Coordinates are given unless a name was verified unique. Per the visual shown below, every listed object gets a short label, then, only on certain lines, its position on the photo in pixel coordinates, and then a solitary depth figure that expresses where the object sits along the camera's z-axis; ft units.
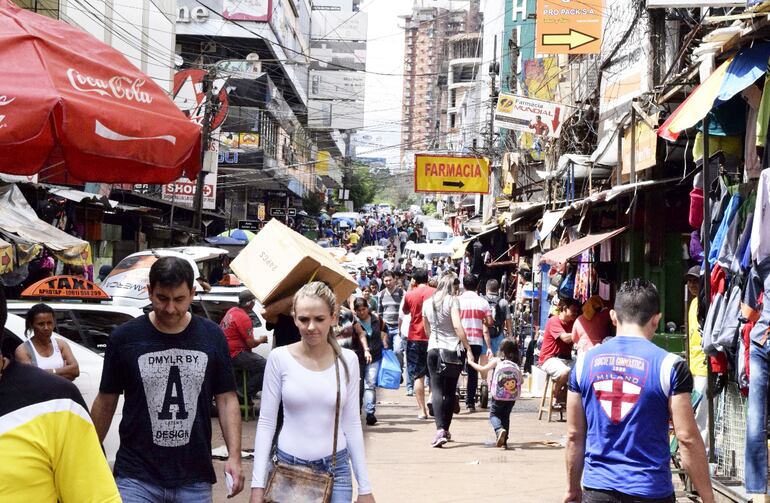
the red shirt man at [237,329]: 44.09
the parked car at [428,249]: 144.05
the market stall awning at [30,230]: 50.24
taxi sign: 35.86
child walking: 37.47
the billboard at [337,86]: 396.57
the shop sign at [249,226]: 147.84
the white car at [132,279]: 57.57
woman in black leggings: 39.04
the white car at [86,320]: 34.91
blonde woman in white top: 16.85
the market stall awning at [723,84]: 24.68
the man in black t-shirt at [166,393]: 15.66
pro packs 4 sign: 57.82
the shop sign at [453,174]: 103.35
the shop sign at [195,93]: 92.68
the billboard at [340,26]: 433.07
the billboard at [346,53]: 430.61
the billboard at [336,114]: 379.76
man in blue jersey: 15.88
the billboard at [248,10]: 212.84
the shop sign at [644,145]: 37.29
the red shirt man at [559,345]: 43.62
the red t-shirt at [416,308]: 49.49
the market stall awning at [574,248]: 43.11
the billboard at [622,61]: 45.37
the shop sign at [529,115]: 68.23
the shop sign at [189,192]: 92.59
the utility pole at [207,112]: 87.04
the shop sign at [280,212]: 182.60
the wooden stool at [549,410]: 46.89
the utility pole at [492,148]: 109.70
